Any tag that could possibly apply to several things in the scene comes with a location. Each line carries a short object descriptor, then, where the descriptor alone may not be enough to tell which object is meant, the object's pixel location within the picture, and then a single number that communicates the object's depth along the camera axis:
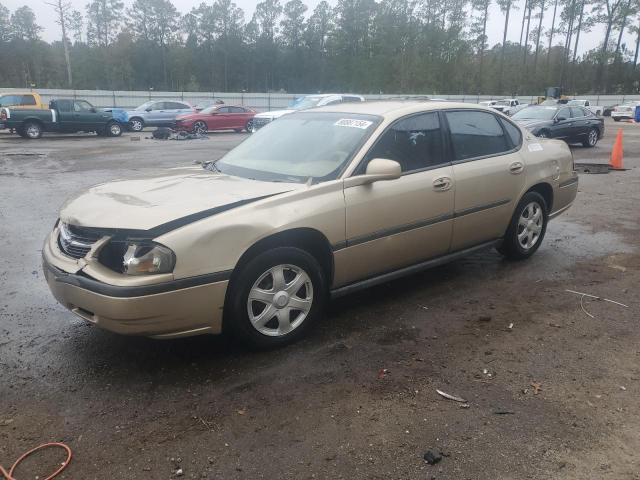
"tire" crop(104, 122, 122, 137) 23.15
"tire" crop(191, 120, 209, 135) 24.48
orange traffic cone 13.30
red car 24.37
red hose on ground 2.47
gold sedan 3.16
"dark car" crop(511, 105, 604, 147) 16.67
